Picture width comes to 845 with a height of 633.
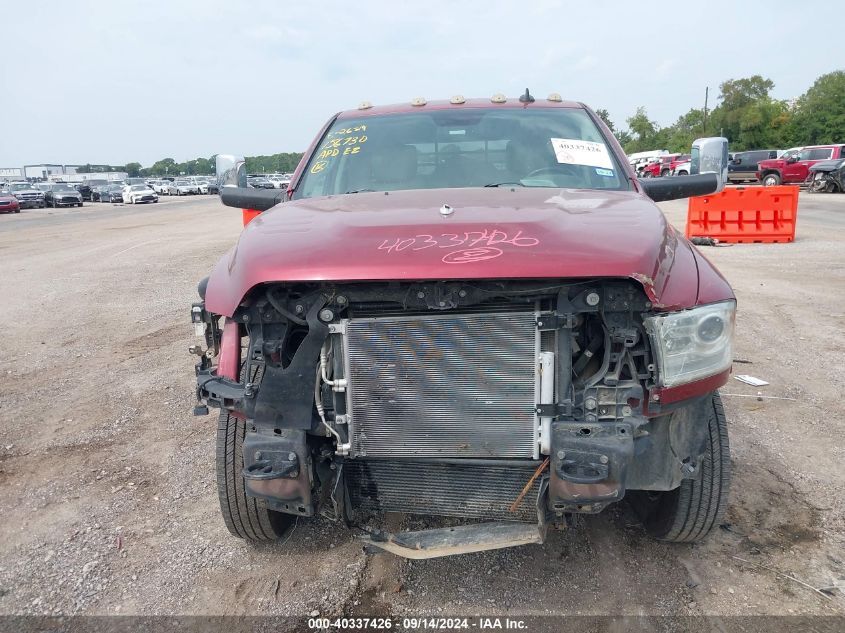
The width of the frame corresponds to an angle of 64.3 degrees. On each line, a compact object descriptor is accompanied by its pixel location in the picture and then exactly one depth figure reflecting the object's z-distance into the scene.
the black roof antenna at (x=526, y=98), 4.16
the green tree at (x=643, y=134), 90.50
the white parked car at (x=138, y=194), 44.44
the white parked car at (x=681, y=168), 34.16
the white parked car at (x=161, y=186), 64.19
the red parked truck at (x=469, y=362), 2.26
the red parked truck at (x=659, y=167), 40.64
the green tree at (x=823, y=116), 53.66
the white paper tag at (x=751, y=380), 5.08
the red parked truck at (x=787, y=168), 28.05
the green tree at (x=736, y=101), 67.88
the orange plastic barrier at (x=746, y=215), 12.91
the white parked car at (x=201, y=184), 62.38
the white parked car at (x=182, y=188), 62.39
